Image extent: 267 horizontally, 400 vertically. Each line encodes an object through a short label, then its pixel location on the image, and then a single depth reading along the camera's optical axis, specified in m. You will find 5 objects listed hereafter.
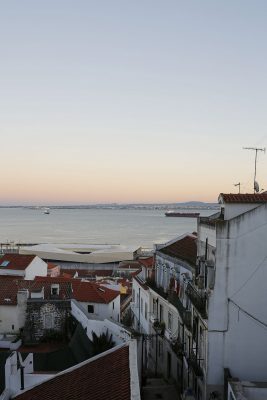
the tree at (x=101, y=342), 24.03
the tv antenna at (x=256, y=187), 19.89
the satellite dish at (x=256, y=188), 19.90
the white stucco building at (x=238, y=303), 16.30
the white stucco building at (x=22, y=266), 39.66
